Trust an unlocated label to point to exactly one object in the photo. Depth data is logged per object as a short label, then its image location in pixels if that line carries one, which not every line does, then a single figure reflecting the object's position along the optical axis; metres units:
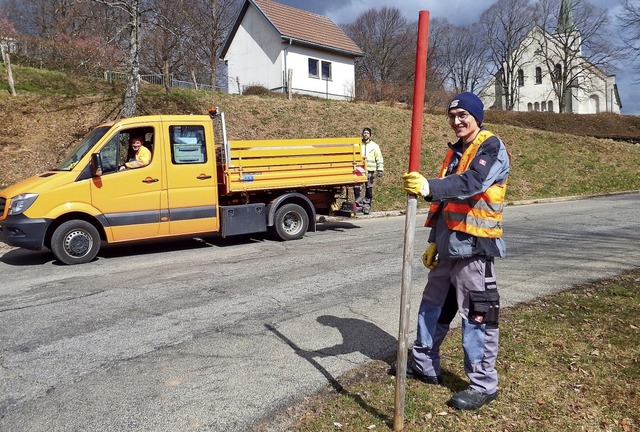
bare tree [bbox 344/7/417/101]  60.31
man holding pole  3.24
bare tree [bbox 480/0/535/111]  63.44
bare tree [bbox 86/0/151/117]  14.95
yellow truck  8.11
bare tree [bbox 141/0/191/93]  16.08
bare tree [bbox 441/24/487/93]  68.31
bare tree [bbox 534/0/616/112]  55.66
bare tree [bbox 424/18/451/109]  58.14
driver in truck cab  8.63
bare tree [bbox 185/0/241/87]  35.81
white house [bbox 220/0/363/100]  32.91
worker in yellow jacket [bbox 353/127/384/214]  13.02
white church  56.59
